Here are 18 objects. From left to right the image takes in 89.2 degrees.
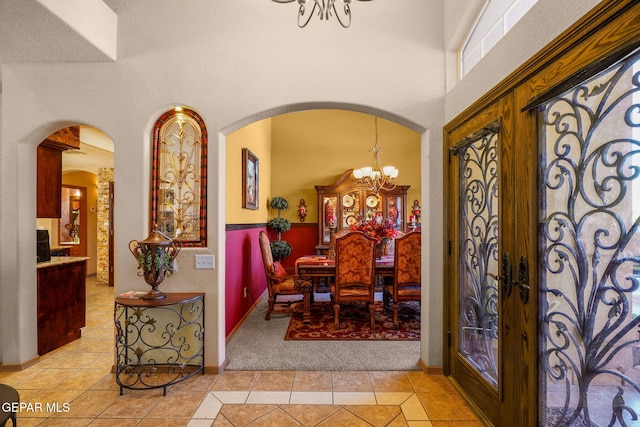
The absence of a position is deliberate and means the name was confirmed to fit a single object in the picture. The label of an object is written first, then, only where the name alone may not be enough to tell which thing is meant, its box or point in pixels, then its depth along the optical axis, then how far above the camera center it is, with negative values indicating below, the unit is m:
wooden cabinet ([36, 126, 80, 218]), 3.39 +0.50
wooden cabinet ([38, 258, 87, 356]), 3.24 -0.92
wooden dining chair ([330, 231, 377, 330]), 3.82 -0.65
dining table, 4.05 -0.70
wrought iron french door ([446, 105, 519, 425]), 1.97 -0.36
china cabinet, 6.39 +0.20
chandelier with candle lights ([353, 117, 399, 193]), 5.55 +0.70
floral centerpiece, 4.41 -0.20
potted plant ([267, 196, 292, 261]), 6.28 -0.23
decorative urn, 2.62 -0.35
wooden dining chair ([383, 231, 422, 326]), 3.92 -0.66
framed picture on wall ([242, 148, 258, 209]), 4.59 +0.54
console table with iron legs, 2.82 -1.11
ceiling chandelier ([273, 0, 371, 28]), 2.89 +1.81
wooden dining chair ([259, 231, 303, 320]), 4.30 -0.86
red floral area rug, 3.74 -1.39
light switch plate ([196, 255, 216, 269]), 2.90 -0.40
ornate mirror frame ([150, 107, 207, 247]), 2.96 +0.40
